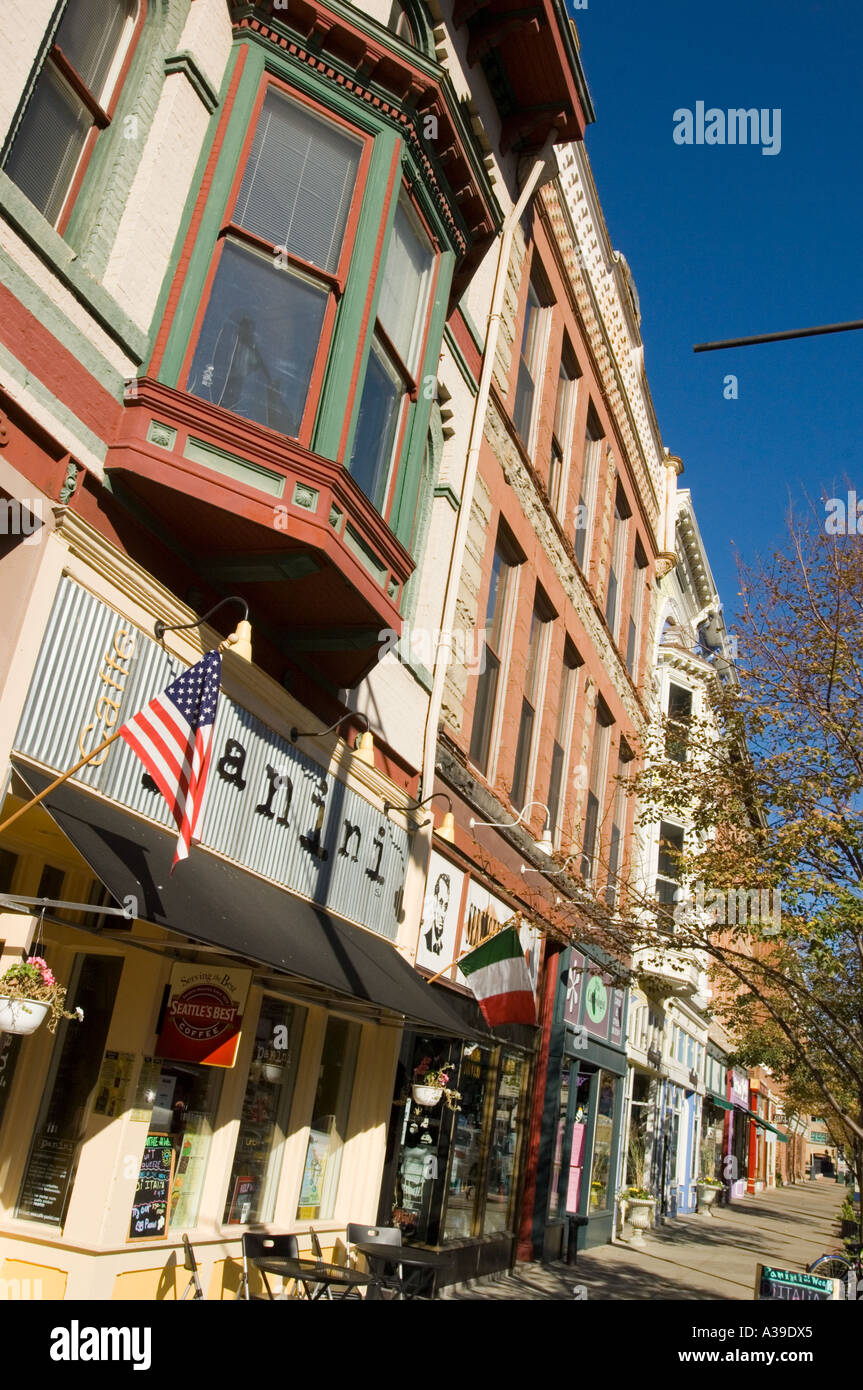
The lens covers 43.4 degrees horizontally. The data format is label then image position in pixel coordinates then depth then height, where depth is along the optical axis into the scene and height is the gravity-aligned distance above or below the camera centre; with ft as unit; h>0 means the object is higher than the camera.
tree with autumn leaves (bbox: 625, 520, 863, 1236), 38.68 +12.94
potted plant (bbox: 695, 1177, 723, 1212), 106.93 -3.59
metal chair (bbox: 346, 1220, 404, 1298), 31.32 -3.78
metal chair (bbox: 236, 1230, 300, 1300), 27.81 -3.84
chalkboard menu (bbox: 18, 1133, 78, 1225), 23.99 -2.54
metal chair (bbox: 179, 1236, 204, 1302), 25.43 -4.12
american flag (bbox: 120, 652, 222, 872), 20.42 +5.98
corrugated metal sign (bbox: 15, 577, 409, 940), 21.58 +7.08
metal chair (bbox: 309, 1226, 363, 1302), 31.91 -4.10
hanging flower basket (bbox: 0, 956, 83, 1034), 19.03 +0.93
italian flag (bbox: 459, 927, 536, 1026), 35.99 +4.43
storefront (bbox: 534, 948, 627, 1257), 55.62 +1.41
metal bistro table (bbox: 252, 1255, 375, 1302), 26.30 -4.08
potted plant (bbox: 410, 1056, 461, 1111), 36.60 +0.75
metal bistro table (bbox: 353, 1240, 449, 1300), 31.27 -4.14
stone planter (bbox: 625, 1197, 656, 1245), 71.67 -4.38
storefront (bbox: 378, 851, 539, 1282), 38.86 -0.53
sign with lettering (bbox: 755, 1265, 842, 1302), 30.78 -3.19
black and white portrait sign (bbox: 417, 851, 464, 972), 39.24 +6.83
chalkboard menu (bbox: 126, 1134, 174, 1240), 25.05 -2.61
